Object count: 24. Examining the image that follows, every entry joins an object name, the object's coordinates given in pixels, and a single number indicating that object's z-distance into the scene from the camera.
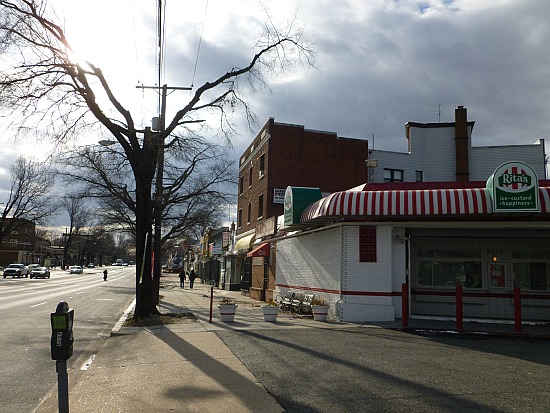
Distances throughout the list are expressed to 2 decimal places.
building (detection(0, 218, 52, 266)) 95.81
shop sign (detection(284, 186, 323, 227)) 17.73
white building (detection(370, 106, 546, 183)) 33.44
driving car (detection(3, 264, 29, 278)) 54.78
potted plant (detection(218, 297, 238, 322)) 14.86
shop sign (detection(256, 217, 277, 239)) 24.58
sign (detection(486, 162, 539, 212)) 13.09
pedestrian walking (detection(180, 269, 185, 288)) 43.95
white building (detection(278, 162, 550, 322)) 14.24
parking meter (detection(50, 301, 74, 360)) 4.96
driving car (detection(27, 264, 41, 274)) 57.74
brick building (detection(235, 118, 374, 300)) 29.23
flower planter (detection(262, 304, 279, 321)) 14.95
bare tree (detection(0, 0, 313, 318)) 14.35
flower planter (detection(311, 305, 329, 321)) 15.10
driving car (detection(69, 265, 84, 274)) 78.38
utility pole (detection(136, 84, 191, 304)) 19.45
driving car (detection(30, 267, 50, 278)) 56.14
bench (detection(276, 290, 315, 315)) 17.19
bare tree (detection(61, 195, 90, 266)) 100.00
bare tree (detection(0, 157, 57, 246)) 67.44
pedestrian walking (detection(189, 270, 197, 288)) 40.93
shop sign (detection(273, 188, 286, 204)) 28.95
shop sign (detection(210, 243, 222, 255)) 43.38
